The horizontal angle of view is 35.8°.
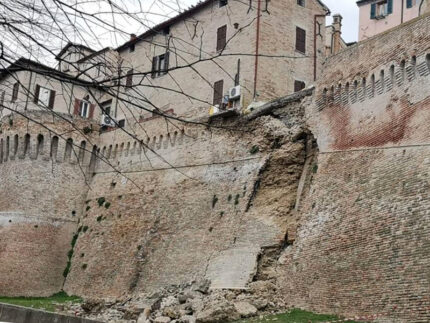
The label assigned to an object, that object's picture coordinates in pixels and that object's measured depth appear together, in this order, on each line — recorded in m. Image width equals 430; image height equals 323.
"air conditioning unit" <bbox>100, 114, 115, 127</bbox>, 33.04
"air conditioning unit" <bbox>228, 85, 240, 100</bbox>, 29.05
